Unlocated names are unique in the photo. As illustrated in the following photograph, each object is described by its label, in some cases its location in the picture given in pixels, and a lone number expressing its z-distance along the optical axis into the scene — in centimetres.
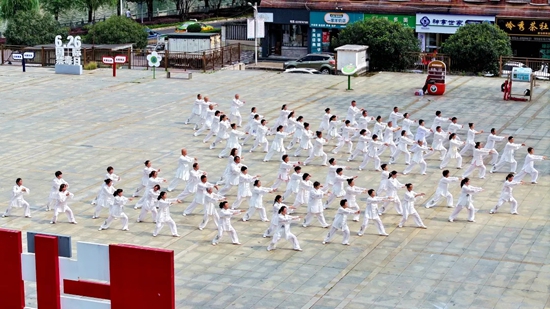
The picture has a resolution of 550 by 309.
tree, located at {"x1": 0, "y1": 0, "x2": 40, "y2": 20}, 5903
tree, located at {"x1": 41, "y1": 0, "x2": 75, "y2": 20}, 7088
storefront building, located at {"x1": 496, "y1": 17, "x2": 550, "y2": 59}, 5022
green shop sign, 5300
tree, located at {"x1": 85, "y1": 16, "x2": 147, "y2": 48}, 5094
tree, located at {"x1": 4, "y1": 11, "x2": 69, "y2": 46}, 5278
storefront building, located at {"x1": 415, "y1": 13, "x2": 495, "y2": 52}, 5159
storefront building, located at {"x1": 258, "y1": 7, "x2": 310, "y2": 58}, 5553
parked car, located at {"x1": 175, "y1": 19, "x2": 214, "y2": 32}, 6555
